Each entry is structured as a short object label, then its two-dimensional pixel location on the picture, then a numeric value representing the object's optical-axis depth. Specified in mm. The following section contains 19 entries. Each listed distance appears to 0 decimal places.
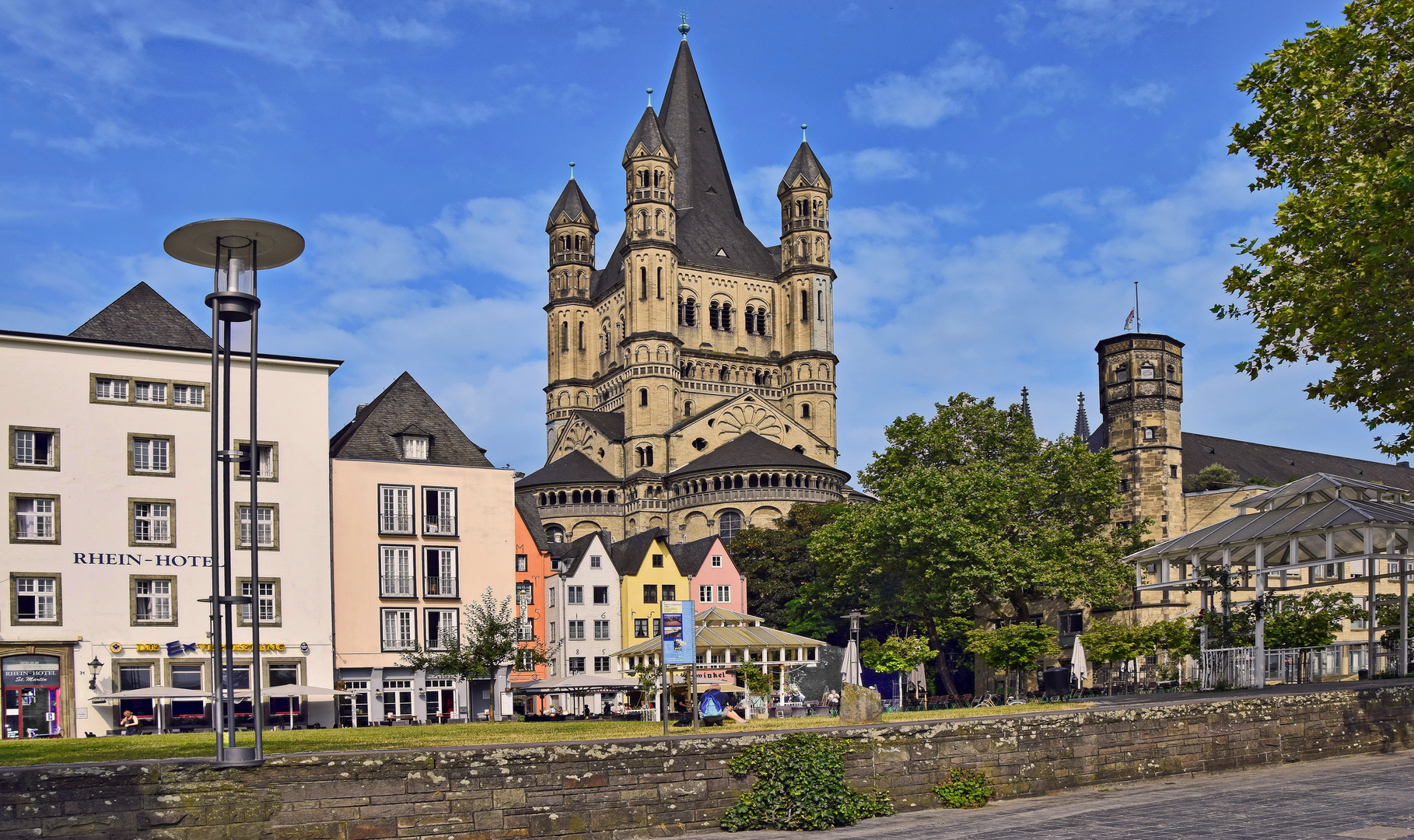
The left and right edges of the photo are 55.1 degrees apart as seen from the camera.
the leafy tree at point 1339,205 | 22562
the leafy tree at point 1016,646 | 44062
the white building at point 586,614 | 74688
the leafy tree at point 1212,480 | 87250
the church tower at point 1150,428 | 77375
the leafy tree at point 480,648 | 46281
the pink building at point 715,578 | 82188
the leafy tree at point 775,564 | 85438
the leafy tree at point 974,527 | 58250
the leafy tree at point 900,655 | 43531
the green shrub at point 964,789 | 16859
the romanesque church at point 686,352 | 111500
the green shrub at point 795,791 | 15672
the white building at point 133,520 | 40875
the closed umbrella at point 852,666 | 44125
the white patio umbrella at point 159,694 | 39125
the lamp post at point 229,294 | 13602
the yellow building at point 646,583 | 76688
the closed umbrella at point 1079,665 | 46875
